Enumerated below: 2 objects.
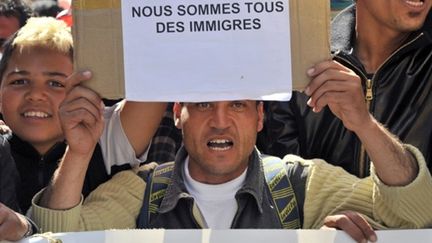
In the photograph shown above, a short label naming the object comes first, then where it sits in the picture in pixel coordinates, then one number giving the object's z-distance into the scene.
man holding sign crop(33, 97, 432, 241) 3.26
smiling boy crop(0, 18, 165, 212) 3.71
